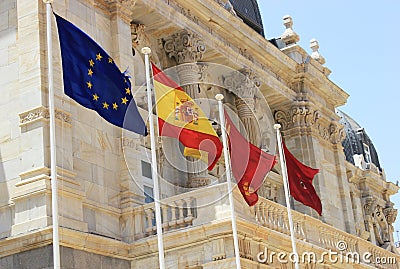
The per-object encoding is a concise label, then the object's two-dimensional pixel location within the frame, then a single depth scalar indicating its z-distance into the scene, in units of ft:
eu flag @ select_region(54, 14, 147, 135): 75.51
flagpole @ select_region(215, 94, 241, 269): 79.10
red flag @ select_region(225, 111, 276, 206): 87.70
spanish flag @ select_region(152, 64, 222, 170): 84.12
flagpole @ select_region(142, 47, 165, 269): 72.28
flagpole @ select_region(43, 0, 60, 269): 67.05
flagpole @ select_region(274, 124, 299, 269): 91.86
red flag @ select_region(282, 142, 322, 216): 104.72
